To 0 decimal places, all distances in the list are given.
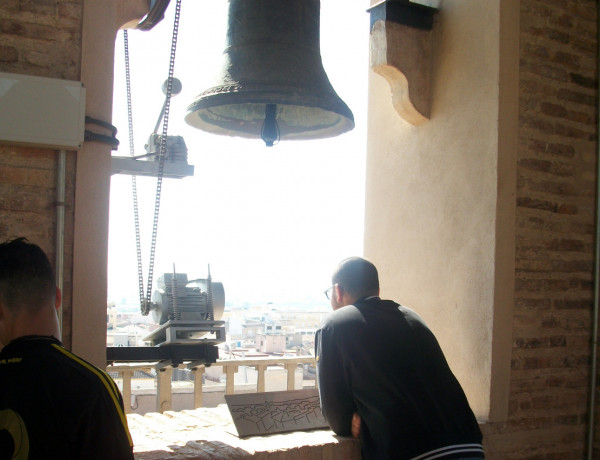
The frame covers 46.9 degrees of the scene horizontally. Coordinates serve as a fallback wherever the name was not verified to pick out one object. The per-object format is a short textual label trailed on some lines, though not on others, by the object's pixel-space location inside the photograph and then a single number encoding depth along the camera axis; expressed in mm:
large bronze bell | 2922
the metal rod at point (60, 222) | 2545
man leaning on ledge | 2785
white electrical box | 2432
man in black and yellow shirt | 1542
